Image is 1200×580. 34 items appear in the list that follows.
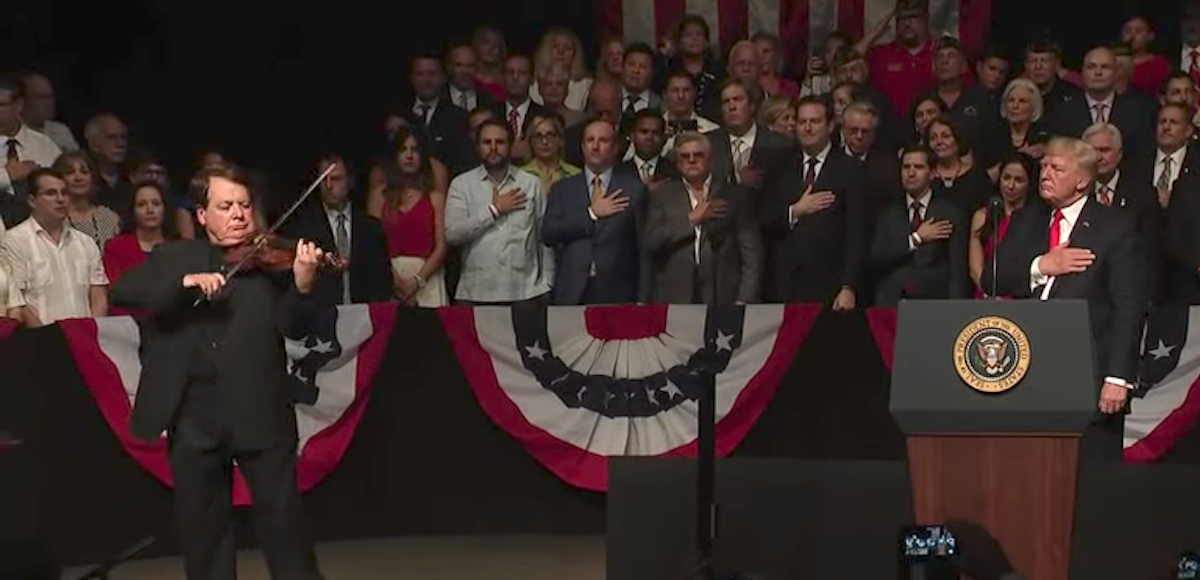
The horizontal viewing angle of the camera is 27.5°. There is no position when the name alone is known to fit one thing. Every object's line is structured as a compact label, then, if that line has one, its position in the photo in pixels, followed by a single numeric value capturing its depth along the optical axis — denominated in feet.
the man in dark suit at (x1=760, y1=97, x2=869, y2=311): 43.19
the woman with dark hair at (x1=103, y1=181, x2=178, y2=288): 40.55
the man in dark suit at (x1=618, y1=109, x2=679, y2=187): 44.39
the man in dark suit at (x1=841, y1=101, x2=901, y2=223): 43.55
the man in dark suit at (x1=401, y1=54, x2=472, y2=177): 46.24
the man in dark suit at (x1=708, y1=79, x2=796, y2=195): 43.75
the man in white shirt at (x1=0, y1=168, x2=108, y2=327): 39.81
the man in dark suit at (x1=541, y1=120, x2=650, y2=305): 42.96
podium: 30.27
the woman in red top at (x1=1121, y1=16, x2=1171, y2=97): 47.62
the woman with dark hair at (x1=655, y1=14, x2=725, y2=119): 47.83
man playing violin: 30.35
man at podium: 33.40
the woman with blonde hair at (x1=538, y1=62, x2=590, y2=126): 47.32
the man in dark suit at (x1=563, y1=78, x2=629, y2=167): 45.68
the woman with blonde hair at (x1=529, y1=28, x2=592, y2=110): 47.98
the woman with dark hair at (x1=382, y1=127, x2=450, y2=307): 43.96
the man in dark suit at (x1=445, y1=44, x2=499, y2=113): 48.08
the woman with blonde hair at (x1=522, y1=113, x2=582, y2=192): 44.32
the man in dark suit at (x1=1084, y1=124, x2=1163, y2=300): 41.57
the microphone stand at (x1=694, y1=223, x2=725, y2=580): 32.45
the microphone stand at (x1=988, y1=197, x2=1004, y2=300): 30.29
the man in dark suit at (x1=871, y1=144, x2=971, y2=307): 42.39
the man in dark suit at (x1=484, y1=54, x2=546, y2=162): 47.01
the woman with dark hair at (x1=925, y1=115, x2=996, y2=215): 43.21
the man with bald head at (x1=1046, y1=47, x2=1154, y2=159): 45.27
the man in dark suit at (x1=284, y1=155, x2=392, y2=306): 43.16
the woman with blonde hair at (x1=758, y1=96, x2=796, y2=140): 45.29
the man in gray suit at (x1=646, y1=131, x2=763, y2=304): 42.70
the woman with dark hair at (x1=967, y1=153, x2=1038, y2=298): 42.14
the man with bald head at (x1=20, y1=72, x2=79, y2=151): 45.39
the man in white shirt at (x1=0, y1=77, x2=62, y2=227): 42.39
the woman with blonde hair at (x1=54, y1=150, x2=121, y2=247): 41.52
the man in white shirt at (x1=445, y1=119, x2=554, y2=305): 43.37
